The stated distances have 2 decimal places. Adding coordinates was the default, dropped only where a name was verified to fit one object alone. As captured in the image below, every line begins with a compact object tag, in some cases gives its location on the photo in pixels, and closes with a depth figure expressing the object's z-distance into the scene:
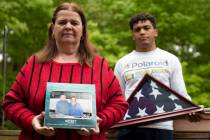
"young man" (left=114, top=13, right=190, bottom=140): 3.65
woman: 2.75
